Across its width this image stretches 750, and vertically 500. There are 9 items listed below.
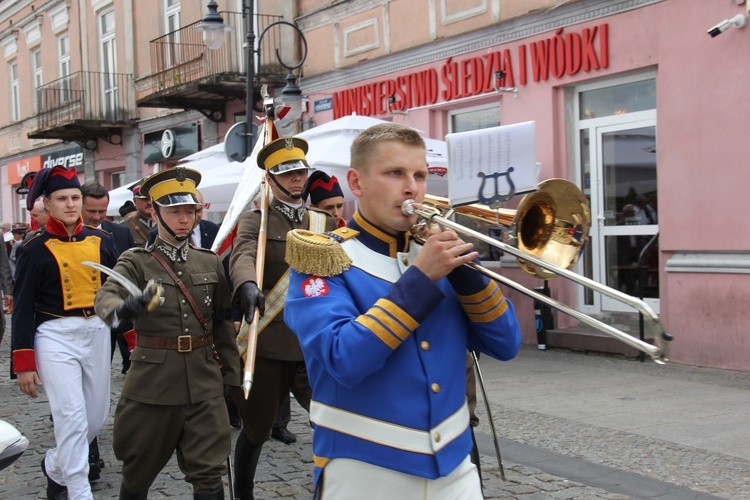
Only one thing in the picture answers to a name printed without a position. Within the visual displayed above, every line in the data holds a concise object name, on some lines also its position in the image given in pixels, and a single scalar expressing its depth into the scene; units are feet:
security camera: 28.40
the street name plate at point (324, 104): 49.75
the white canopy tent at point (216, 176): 34.35
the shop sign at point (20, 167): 92.27
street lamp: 36.81
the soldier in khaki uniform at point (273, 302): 16.15
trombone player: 8.05
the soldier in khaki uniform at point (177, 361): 13.93
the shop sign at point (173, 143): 63.67
